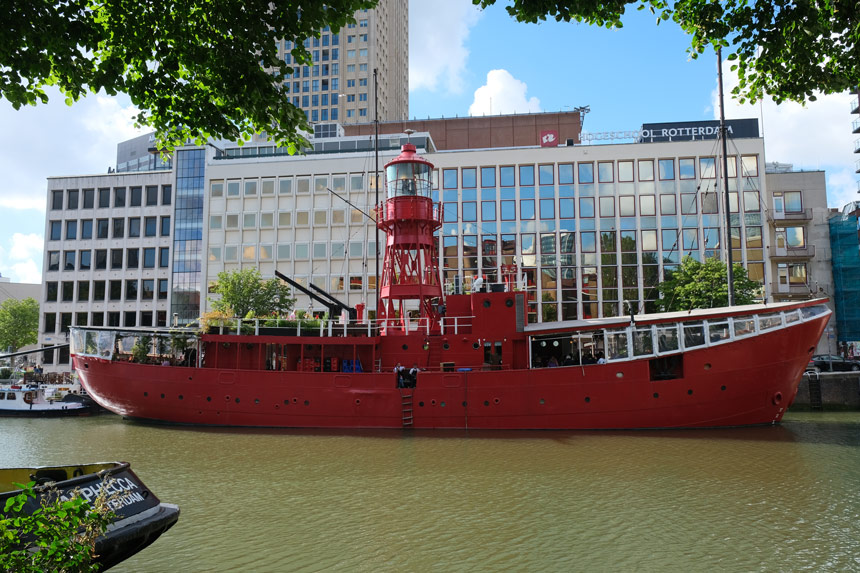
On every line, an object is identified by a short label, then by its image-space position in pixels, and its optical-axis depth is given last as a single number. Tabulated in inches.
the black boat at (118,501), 280.5
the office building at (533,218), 1745.8
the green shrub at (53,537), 169.0
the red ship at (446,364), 809.5
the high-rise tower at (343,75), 3157.0
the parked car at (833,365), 1305.4
